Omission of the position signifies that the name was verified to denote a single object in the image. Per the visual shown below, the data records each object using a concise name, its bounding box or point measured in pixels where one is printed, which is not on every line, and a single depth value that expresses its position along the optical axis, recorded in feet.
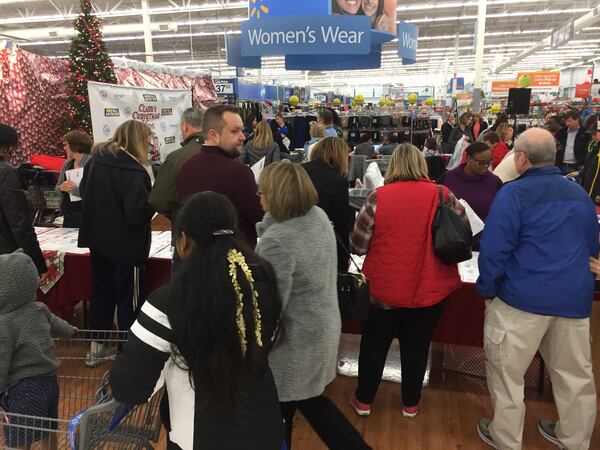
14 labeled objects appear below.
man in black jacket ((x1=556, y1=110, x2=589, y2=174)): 25.88
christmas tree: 19.92
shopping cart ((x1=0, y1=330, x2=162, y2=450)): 4.43
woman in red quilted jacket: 7.70
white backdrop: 17.15
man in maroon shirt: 7.44
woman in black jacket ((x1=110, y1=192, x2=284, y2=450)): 3.95
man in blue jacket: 6.86
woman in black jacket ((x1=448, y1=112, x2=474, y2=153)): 28.09
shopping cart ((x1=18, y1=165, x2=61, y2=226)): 12.91
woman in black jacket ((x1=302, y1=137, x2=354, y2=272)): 8.27
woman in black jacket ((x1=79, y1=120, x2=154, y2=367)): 9.18
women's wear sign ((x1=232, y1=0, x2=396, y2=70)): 15.87
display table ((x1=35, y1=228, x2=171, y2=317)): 10.58
